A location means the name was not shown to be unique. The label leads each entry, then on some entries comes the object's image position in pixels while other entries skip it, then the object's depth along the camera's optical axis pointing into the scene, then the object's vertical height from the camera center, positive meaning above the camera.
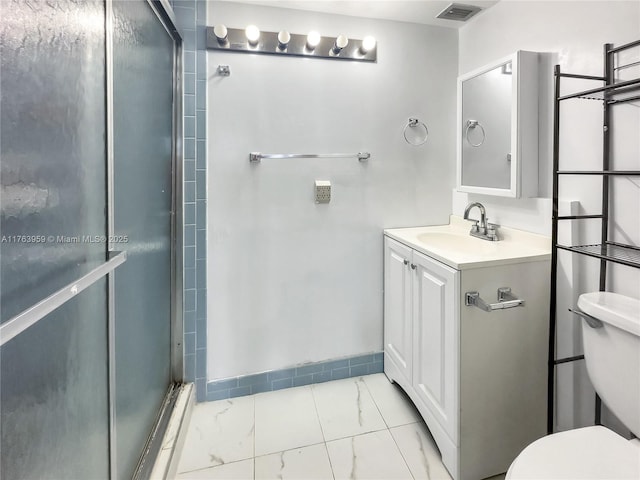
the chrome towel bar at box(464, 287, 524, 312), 1.21 -0.27
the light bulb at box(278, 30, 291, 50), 1.67 +0.94
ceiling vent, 1.75 +1.16
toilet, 0.86 -0.54
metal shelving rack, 1.16 +0.15
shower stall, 0.60 -0.01
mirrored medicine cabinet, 1.48 +0.48
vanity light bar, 1.66 +0.94
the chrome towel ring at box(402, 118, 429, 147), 1.94 +0.58
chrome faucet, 1.70 +0.00
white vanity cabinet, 1.29 -0.54
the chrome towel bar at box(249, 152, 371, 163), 1.75 +0.39
